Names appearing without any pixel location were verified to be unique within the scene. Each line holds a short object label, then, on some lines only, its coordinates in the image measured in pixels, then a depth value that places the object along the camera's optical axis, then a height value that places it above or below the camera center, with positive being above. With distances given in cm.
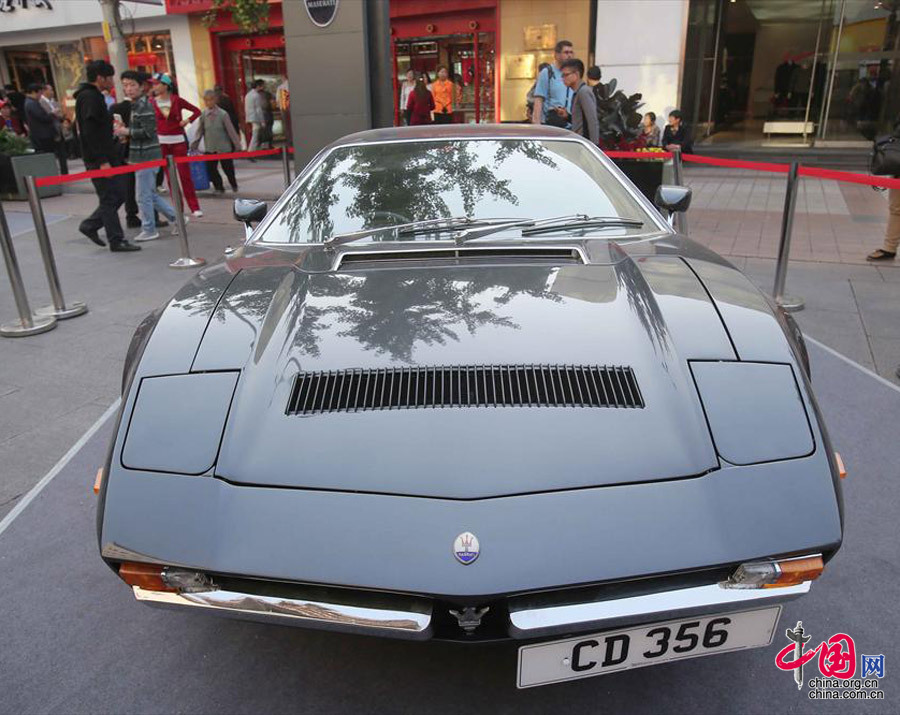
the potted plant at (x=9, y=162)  1195 -95
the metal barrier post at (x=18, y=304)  518 -143
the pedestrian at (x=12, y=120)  1617 -40
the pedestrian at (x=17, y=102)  1761 +3
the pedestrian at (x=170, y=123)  900 -30
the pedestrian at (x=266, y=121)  1571 -57
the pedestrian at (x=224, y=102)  1229 -8
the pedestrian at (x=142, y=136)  807 -40
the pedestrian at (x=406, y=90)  1390 +4
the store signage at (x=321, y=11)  833 +96
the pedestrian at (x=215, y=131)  1134 -52
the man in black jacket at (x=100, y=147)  739 -48
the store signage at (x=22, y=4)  1988 +271
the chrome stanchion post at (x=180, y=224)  704 -123
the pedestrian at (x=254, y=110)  1520 -29
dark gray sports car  152 -85
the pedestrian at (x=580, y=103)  721 -16
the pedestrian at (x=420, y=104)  1297 -22
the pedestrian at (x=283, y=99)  1320 -7
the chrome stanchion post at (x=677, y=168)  659 -76
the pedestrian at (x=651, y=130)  1034 -67
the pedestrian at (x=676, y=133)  988 -67
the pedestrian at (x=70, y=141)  1800 -98
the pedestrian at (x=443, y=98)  1464 -15
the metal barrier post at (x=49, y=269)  524 -126
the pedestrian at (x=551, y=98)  827 -12
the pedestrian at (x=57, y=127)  1377 -51
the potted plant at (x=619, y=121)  898 -43
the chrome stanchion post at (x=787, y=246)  531 -121
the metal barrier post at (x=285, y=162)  891 -82
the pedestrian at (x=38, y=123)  1234 -35
